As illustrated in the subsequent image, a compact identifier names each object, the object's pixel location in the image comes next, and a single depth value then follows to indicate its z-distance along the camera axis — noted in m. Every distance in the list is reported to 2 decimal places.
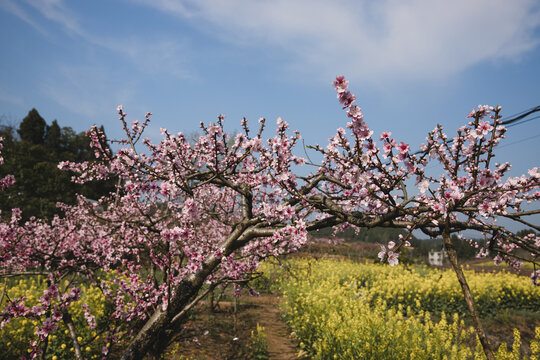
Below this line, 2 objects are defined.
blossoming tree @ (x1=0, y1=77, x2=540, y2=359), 2.48
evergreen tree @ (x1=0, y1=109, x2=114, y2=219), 17.95
